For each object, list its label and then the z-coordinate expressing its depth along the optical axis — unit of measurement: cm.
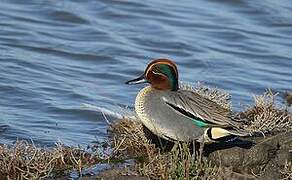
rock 1534
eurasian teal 1506
